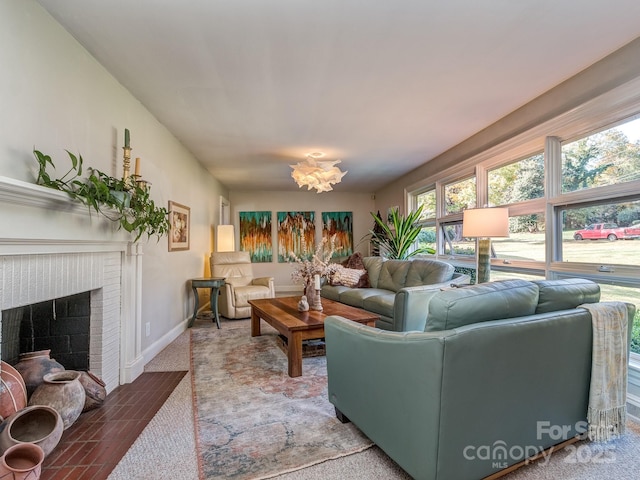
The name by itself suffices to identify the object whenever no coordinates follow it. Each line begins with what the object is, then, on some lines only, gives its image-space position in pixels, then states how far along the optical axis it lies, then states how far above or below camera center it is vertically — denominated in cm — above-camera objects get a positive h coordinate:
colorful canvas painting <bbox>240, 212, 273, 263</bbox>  730 +27
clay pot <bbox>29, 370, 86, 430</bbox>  173 -83
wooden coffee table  255 -64
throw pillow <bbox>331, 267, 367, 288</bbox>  468 -45
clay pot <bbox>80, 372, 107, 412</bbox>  202 -93
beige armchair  453 -57
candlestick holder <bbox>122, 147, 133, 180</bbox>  228 +62
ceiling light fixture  384 +90
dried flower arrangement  318 -23
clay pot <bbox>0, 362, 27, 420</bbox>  153 -72
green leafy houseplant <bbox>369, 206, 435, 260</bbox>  493 +16
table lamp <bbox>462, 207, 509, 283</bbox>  271 +16
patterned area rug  155 -104
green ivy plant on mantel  170 +33
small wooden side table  420 -58
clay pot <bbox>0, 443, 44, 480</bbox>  128 -91
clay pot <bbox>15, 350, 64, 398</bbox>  181 -71
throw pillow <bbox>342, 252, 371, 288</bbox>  469 -30
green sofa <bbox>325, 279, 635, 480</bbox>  121 -56
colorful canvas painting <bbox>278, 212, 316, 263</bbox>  743 +30
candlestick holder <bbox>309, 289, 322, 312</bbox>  313 -56
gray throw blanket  157 -63
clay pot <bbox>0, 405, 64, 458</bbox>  149 -89
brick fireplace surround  149 -12
